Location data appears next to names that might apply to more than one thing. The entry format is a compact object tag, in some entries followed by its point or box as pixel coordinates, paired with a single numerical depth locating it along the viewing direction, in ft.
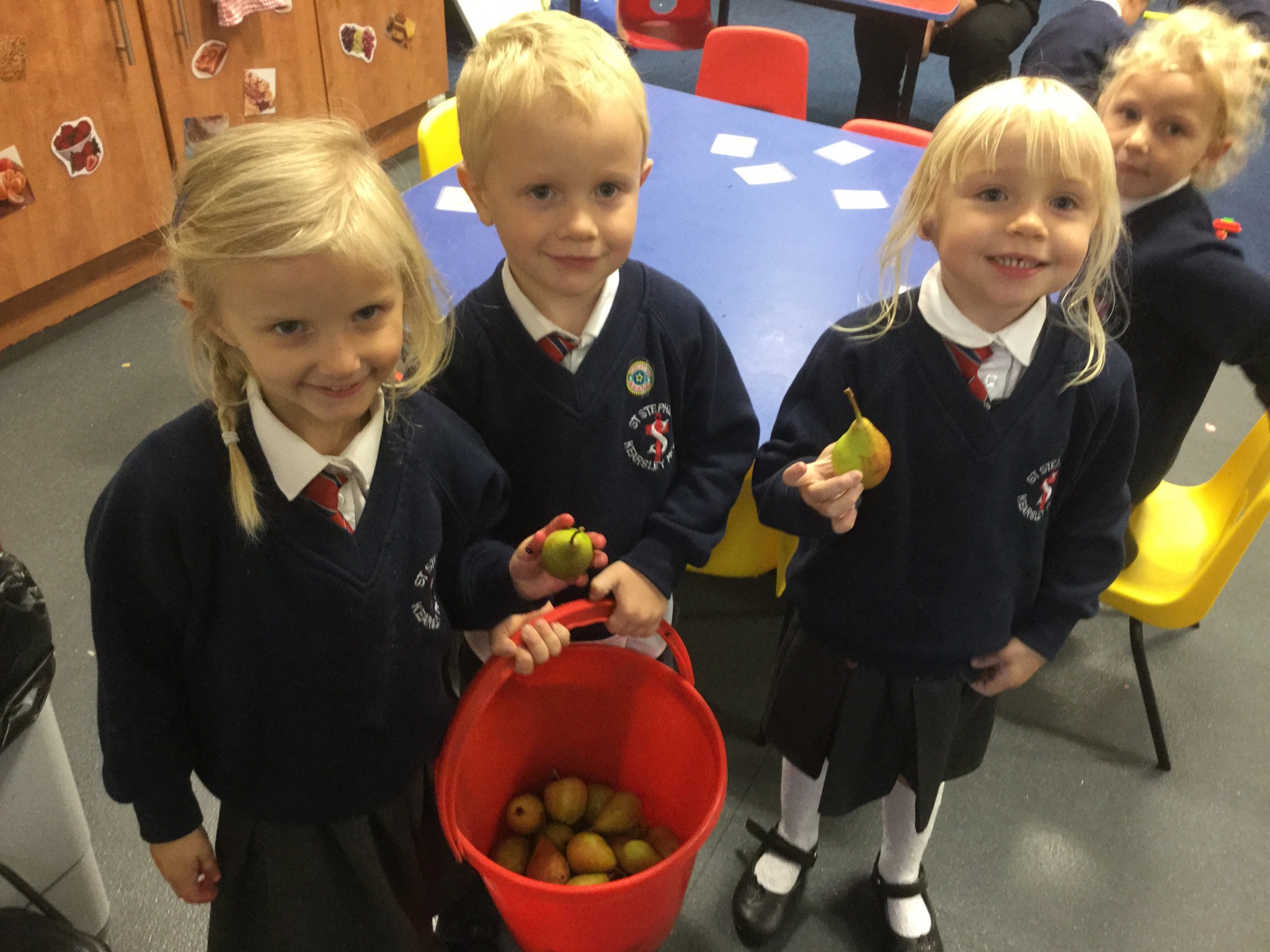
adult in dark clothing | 12.94
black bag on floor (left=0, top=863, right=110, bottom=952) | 3.88
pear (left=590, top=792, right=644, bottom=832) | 4.41
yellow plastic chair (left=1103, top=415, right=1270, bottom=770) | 5.31
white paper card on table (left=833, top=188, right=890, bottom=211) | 7.11
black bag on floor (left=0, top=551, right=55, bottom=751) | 3.94
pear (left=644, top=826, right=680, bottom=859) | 4.30
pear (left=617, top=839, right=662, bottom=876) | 4.24
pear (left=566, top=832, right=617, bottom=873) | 4.22
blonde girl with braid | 2.92
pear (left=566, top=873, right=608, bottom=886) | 4.17
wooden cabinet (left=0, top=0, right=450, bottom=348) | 9.09
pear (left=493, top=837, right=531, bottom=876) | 4.24
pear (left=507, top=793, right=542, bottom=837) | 4.34
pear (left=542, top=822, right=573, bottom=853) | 4.36
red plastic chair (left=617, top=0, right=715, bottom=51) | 14.96
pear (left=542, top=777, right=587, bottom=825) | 4.41
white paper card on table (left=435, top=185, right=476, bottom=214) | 6.62
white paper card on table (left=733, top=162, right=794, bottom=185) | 7.46
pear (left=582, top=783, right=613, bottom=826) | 4.53
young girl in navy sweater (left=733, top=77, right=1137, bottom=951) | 3.49
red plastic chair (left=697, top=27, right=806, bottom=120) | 9.23
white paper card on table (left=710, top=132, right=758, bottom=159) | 7.80
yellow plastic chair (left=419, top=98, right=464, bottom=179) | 7.00
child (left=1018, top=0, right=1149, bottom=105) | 6.49
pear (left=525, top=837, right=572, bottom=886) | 4.11
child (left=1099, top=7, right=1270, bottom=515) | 4.56
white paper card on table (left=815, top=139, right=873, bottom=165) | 7.76
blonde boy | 3.37
